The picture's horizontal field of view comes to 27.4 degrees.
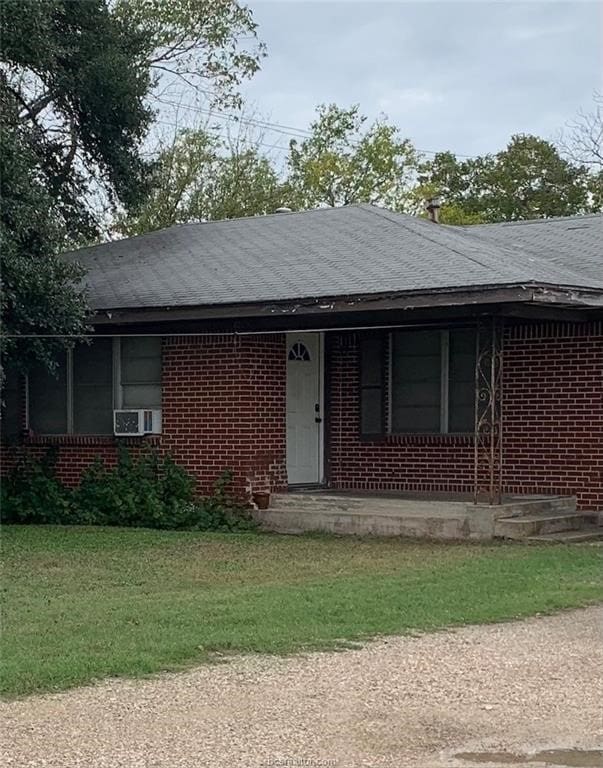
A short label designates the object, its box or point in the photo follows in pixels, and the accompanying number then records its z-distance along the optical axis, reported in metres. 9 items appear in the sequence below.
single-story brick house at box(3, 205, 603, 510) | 14.64
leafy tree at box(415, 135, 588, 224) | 45.22
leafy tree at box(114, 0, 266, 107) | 26.06
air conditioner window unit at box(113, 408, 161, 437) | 16.36
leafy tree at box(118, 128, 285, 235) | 35.47
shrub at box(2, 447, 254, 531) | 15.55
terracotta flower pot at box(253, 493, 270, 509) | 15.76
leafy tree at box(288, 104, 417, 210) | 42.41
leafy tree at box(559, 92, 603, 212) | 43.25
